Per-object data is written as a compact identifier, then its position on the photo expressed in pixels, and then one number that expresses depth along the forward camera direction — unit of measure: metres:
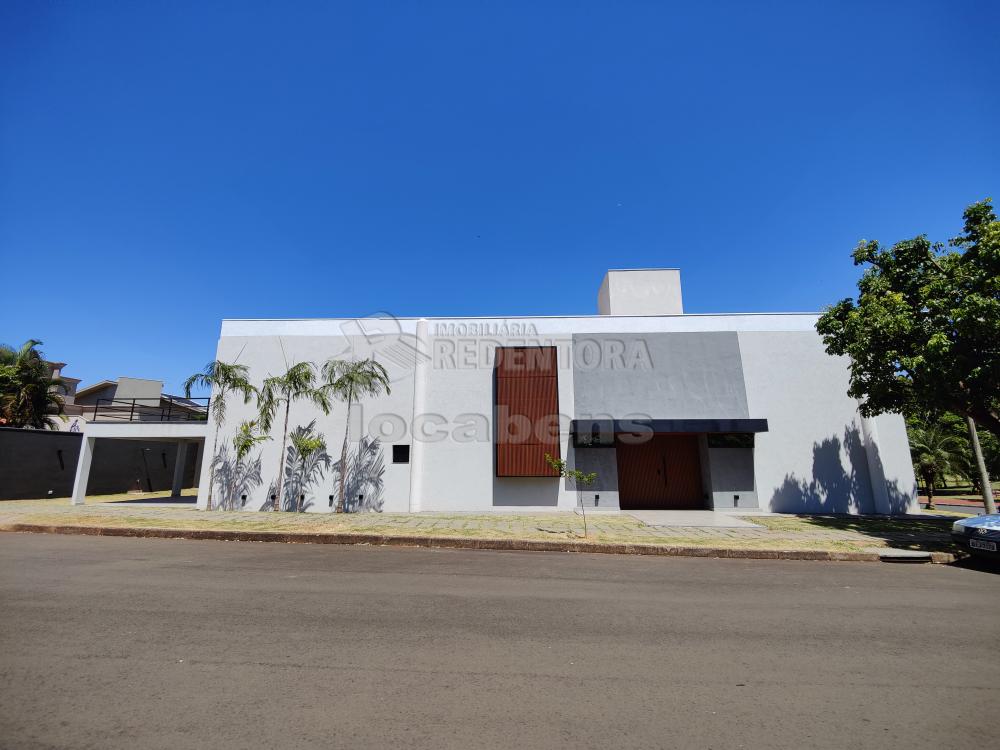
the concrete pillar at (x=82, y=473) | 16.66
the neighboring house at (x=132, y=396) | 20.11
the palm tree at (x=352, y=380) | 15.45
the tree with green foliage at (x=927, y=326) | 9.84
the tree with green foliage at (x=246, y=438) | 15.67
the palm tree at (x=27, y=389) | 21.80
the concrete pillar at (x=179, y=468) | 21.48
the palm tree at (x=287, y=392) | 15.82
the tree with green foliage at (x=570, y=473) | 11.93
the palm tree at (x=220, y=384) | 16.28
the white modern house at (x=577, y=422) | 15.95
